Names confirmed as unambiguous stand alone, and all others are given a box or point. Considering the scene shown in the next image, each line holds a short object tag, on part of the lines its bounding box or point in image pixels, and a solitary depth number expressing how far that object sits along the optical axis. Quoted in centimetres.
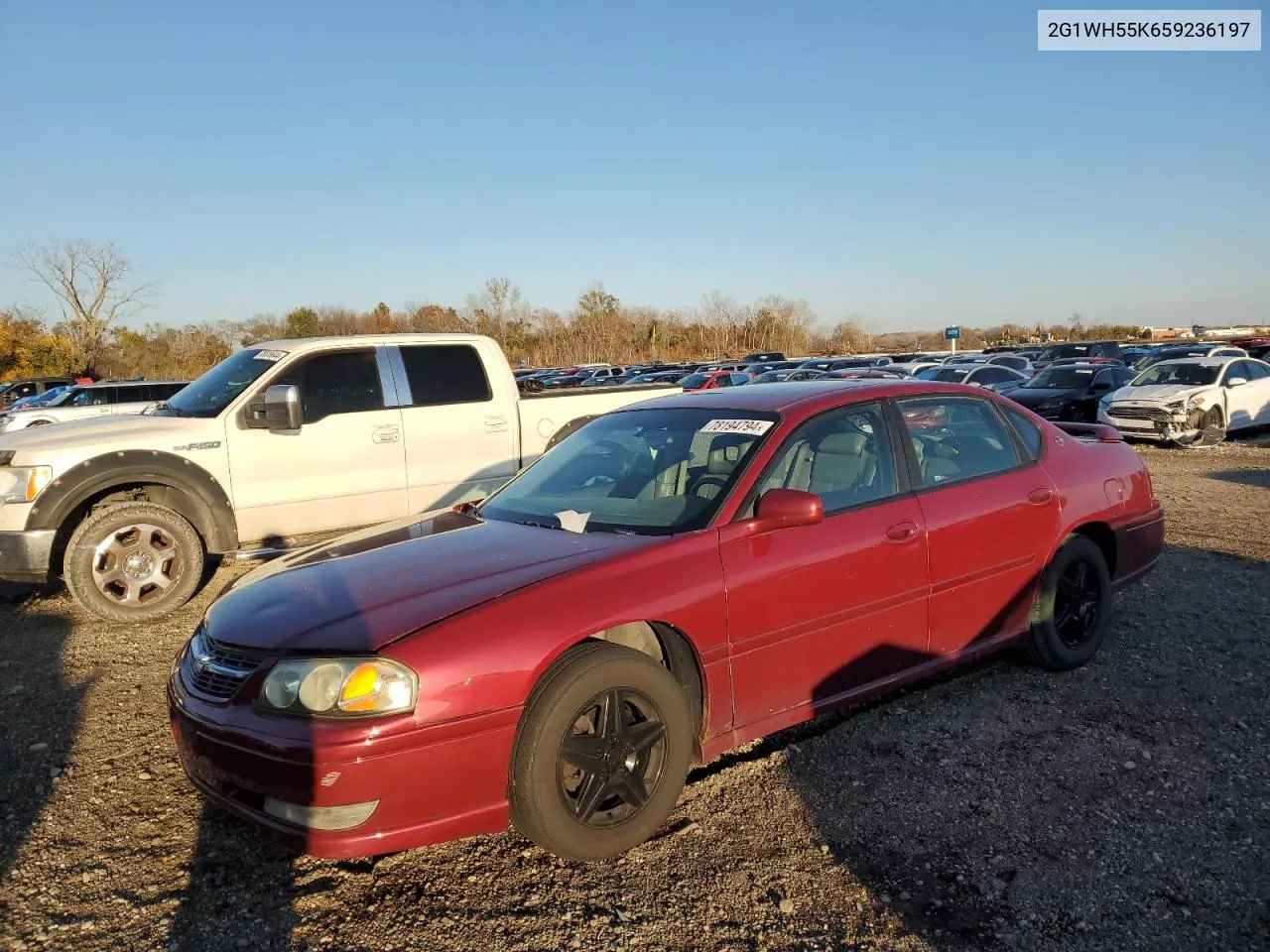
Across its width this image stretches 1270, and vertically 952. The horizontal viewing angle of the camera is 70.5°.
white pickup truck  614
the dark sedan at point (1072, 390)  1797
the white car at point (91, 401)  1623
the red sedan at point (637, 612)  276
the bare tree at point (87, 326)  4769
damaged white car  1581
